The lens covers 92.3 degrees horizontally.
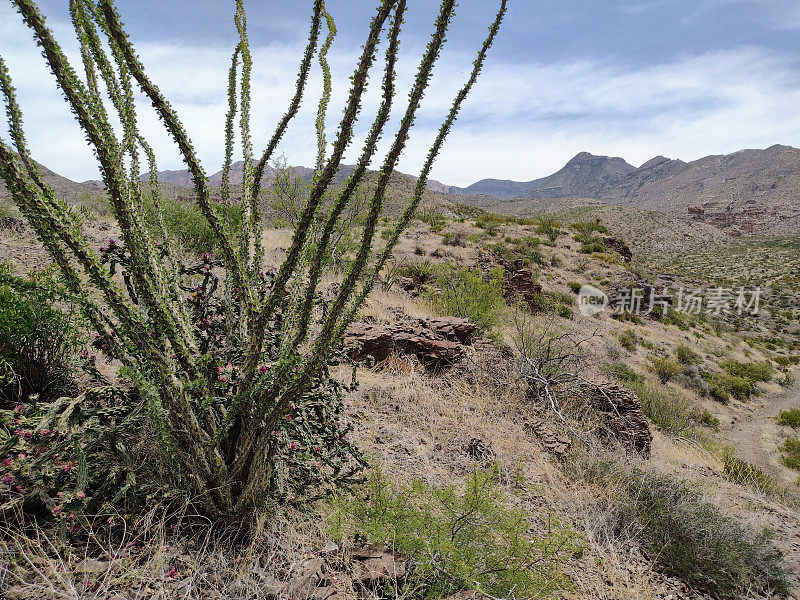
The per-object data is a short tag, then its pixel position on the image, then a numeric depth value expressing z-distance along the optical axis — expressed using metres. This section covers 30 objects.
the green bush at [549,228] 21.64
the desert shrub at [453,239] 17.94
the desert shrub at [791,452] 9.63
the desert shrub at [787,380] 15.88
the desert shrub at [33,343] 2.48
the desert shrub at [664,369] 12.76
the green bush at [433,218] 20.82
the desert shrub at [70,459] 1.83
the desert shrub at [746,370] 15.11
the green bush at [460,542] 2.07
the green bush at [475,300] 7.17
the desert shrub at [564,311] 13.86
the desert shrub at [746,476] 5.48
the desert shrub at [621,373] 10.21
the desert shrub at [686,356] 14.40
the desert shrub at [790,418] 11.95
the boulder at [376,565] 2.02
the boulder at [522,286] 13.27
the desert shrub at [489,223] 21.11
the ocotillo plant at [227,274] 1.52
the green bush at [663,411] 7.63
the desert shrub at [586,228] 24.09
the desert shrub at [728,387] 13.11
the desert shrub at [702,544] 2.94
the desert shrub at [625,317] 15.99
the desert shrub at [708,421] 11.04
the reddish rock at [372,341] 5.11
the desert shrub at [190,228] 9.57
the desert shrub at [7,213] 6.64
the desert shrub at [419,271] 11.10
